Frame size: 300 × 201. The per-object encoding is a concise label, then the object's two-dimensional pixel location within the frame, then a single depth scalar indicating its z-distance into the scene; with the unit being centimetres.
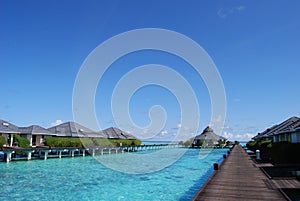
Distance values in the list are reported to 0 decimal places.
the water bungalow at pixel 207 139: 5043
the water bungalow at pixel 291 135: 1484
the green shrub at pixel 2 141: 1801
